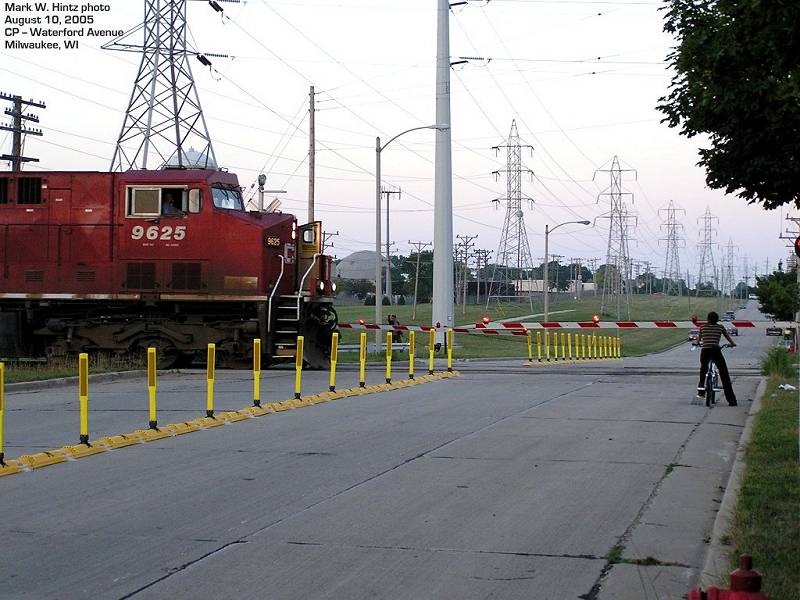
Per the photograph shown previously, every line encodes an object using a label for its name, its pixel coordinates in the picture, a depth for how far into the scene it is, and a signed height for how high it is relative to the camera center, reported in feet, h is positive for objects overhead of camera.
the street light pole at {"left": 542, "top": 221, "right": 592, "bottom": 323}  170.72 +0.61
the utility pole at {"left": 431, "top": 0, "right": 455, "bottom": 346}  133.90 +11.31
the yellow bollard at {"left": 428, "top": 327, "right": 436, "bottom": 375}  80.85 -3.64
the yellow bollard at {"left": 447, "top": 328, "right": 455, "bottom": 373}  82.69 -4.91
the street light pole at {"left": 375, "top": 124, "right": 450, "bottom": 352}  116.57 +6.09
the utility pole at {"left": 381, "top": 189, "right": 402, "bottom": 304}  274.71 +10.13
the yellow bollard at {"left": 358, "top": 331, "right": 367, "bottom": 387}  64.95 -4.06
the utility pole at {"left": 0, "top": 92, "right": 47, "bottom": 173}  146.61 +24.58
